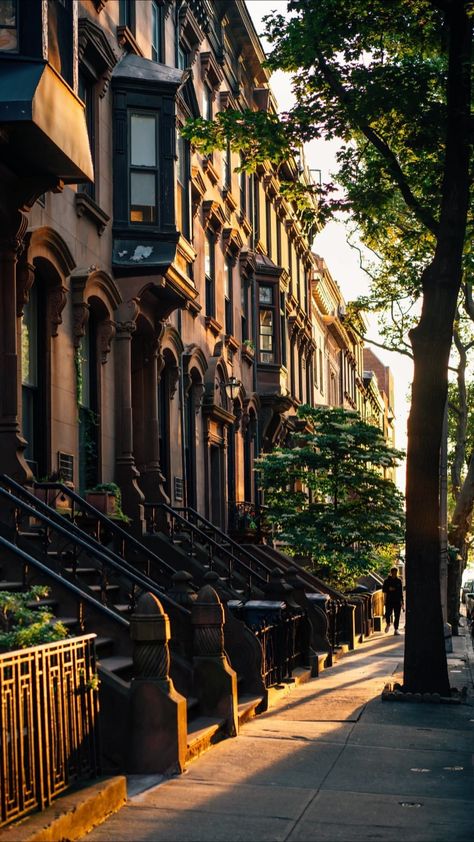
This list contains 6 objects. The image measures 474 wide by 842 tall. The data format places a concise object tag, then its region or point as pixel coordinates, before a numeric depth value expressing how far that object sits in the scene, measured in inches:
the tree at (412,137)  640.4
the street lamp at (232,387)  1088.9
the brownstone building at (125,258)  564.7
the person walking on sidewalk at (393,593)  1169.4
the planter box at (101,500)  680.4
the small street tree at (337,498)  1163.9
